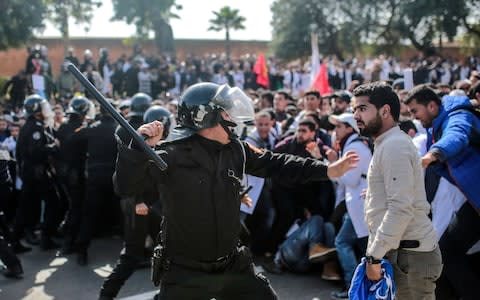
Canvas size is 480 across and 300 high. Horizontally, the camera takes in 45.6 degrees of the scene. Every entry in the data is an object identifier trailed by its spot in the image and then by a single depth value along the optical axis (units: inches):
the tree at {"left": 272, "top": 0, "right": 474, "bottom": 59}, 1424.7
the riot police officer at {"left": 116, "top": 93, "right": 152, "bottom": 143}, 256.0
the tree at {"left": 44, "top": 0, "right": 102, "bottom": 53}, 1167.0
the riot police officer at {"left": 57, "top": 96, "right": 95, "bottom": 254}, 275.3
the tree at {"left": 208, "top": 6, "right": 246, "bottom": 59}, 1788.9
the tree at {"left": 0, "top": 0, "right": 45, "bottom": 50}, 859.4
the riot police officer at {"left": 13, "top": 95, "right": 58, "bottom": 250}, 282.8
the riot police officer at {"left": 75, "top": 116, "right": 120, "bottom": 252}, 259.0
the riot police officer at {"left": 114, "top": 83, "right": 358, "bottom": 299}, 127.0
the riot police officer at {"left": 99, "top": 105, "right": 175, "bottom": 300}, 197.8
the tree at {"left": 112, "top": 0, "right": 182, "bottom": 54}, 1475.1
